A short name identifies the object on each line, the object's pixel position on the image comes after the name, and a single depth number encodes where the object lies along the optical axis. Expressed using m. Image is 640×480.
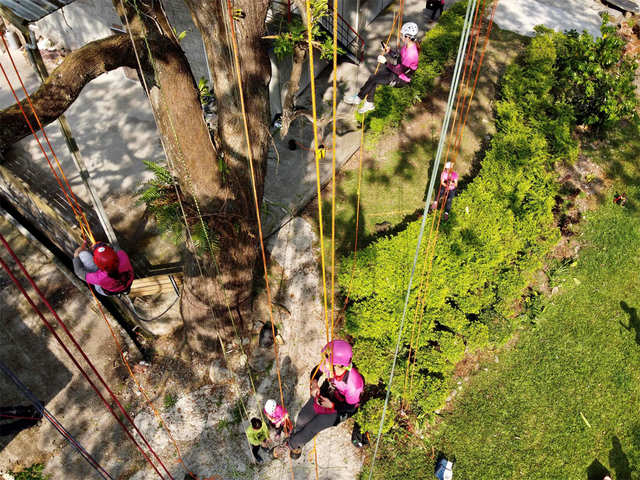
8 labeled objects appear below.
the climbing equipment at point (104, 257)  6.31
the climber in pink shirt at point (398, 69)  9.78
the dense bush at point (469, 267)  8.17
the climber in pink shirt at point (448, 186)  9.63
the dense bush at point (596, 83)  11.57
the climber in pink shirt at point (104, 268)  6.36
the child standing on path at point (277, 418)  7.04
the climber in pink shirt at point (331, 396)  6.30
